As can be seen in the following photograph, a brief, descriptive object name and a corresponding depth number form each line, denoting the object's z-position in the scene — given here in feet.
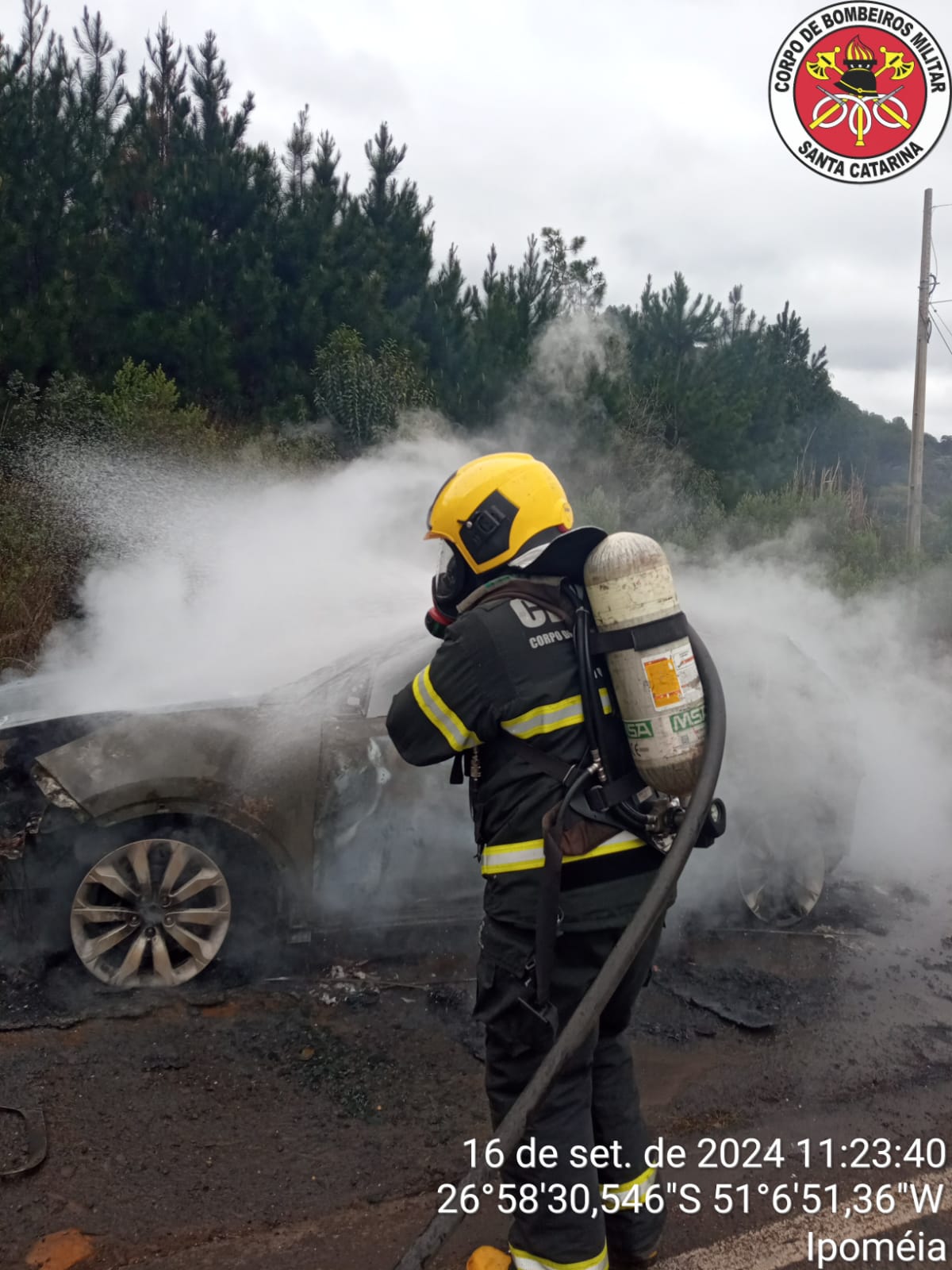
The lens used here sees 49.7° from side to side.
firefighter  8.06
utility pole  49.06
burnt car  12.59
